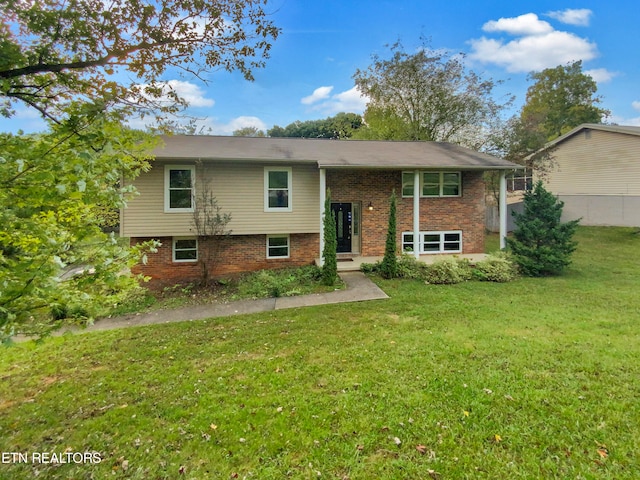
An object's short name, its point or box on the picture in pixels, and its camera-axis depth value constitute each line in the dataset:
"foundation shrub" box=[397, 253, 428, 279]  10.12
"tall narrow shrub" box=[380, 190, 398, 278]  9.89
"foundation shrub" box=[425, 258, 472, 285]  9.69
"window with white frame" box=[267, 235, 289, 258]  11.90
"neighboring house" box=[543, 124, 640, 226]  17.92
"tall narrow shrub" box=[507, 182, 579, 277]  10.29
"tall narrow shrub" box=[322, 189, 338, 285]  9.40
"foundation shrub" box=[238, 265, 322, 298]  9.07
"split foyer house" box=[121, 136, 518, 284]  10.70
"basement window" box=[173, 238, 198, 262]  11.36
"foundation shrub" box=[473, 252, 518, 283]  9.86
